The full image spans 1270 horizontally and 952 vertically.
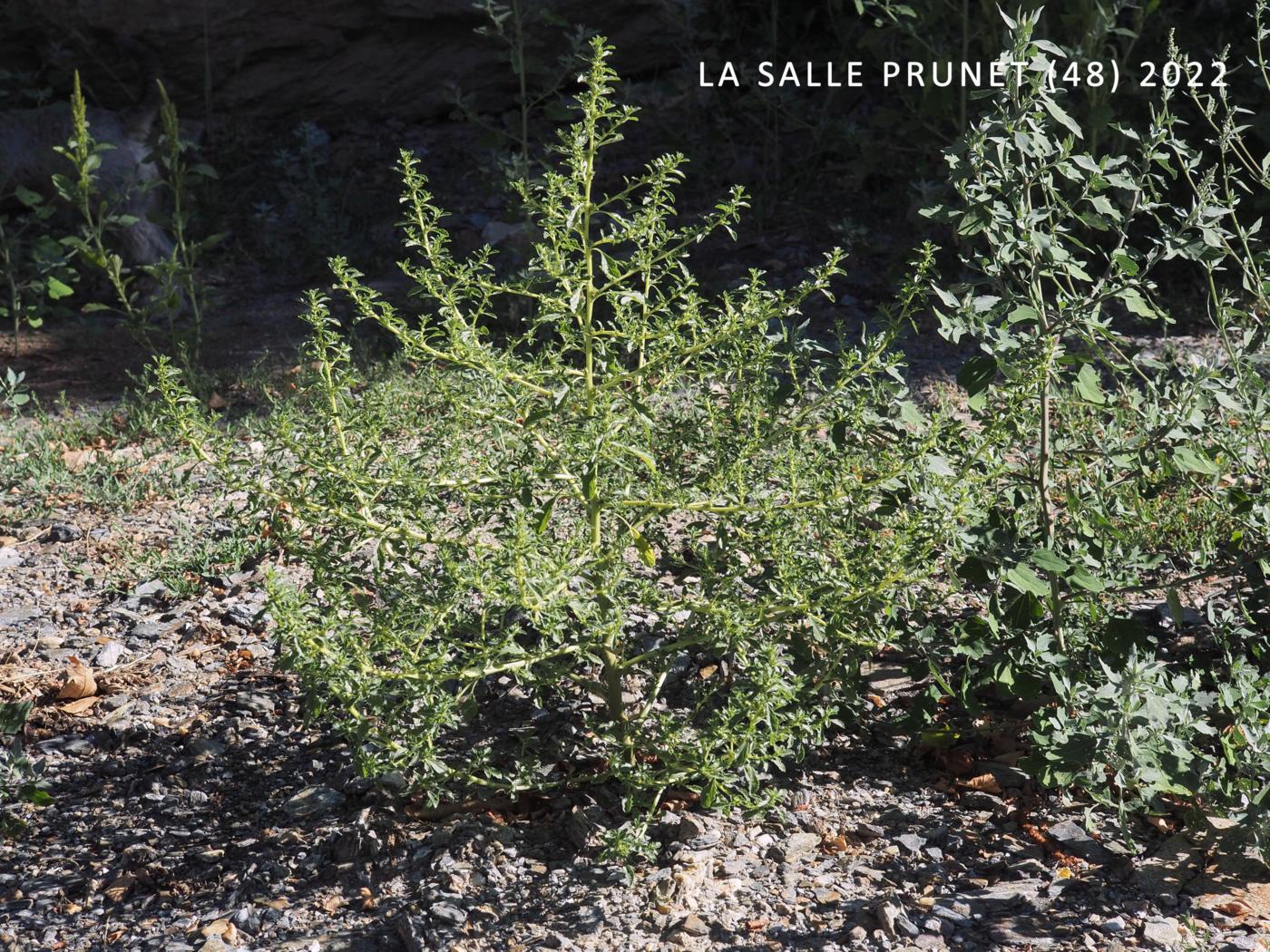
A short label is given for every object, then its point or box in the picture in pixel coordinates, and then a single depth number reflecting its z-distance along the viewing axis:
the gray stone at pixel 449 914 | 2.18
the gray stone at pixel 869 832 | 2.37
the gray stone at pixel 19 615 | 3.22
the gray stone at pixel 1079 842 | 2.29
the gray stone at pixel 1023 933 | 2.08
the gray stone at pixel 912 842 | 2.33
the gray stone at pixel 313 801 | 2.49
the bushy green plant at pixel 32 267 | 5.09
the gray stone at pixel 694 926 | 2.14
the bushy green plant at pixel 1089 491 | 2.16
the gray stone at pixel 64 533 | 3.62
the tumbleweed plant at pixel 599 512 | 2.10
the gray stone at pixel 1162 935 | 2.06
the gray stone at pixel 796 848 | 2.33
